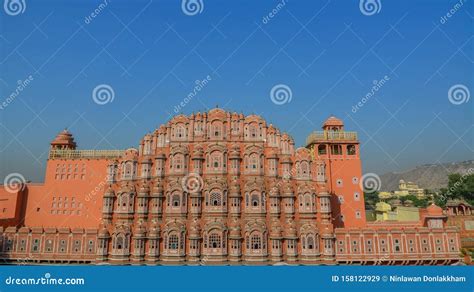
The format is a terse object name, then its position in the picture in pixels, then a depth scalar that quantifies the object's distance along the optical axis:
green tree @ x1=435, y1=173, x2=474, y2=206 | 55.24
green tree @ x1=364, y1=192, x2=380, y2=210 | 92.54
